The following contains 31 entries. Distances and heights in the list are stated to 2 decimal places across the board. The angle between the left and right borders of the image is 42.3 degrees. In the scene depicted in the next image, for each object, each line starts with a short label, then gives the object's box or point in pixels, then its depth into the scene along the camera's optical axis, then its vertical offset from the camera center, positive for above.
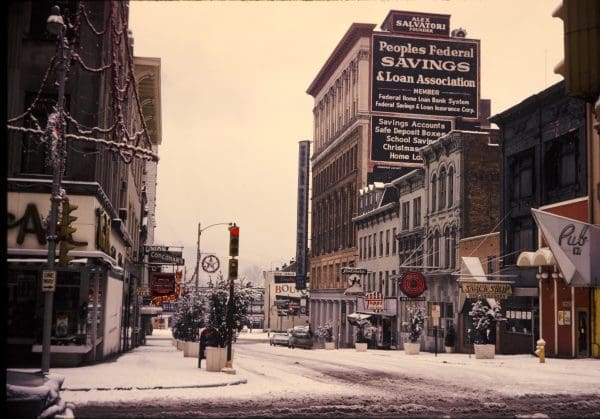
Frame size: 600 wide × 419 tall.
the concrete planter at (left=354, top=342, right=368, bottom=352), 54.22 -3.44
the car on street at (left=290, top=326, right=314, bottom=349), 64.69 -3.55
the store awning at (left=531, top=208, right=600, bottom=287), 24.47 +1.84
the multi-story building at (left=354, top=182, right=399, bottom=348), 64.69 +3.89
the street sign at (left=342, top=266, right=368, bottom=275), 66.88 +2.27
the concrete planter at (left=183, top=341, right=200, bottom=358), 33.19 -2.37
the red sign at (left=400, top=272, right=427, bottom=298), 51.28 +1.02
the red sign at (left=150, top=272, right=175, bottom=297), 49.56 +0.59
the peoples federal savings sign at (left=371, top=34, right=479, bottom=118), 65.38 +19.29
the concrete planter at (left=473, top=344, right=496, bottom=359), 38.59 -2.52
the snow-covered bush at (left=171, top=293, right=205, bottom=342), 35.94 -1.06
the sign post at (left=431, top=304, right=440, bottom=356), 44.81 -0.86
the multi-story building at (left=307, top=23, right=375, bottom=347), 74.00 +13.90
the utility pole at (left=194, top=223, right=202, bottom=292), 42.44 +2.14
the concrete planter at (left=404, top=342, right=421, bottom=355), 46.59 -2.96
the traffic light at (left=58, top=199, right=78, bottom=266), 19.45 +1.47
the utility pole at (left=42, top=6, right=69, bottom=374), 18.83 +3.47
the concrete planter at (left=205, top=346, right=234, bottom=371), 25.23 -2.06
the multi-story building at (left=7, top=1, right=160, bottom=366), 21.27 +3.44
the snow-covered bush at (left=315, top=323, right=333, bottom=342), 69.68 -3.21
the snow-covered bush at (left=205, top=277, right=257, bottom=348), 26.91 -0.40
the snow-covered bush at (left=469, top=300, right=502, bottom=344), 43.06 -0.93
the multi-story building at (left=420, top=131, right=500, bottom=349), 52.47 +6.49
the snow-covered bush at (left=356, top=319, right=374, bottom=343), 60.26 -2.62
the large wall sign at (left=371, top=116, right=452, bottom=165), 69.56 +14.67
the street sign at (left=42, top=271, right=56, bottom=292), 19.00 +0.24
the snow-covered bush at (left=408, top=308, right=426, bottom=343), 50.81 -1.71
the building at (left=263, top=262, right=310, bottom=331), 103.51 -0.74
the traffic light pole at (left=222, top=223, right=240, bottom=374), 23.61 +0.90
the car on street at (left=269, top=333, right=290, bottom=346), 70.00 -3.96
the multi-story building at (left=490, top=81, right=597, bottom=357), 38.31 +5.98
